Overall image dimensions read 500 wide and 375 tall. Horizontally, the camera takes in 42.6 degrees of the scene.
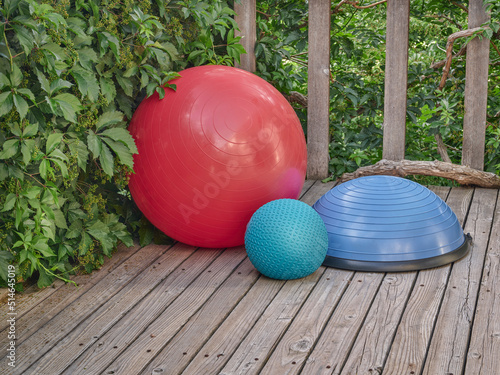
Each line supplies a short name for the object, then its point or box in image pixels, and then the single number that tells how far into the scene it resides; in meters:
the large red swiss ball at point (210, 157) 3.37
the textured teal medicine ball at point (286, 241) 3.16
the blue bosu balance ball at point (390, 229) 3.29
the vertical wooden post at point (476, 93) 4.34
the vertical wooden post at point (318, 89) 4.56
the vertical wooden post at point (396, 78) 4.42
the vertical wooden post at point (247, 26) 4.57
